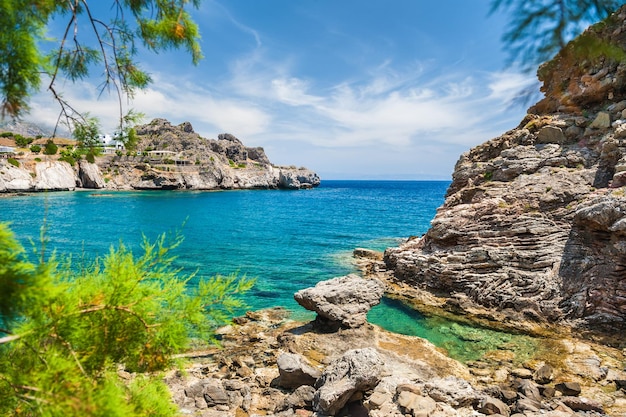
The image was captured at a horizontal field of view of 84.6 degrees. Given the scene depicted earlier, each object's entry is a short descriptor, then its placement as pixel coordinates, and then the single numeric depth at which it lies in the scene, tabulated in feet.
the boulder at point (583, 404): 33.63
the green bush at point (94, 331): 11.60
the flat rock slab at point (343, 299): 55.21
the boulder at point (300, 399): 34.86
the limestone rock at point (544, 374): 39.96
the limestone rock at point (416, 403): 32.35
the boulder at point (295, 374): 39.11
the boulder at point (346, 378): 32.64
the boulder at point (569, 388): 36.88
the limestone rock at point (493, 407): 33.12
